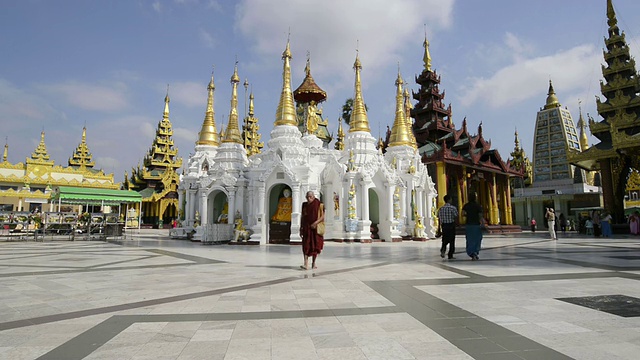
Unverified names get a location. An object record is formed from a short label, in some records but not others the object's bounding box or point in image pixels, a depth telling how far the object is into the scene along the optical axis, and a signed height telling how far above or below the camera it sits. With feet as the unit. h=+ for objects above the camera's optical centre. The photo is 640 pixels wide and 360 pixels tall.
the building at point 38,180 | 139.13 +17.10
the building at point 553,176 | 143.13 +17.25
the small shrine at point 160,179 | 157.79 +18.54
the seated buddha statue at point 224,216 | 70.34 +0.93
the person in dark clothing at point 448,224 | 33.01 -0.48
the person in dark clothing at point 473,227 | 32.42 -0.75
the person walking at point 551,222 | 64.34 -0.76
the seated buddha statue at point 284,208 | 65.05 +2.15
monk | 26.86 -0.58
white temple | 61.57 +6.59
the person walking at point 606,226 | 74.59 -1.77
